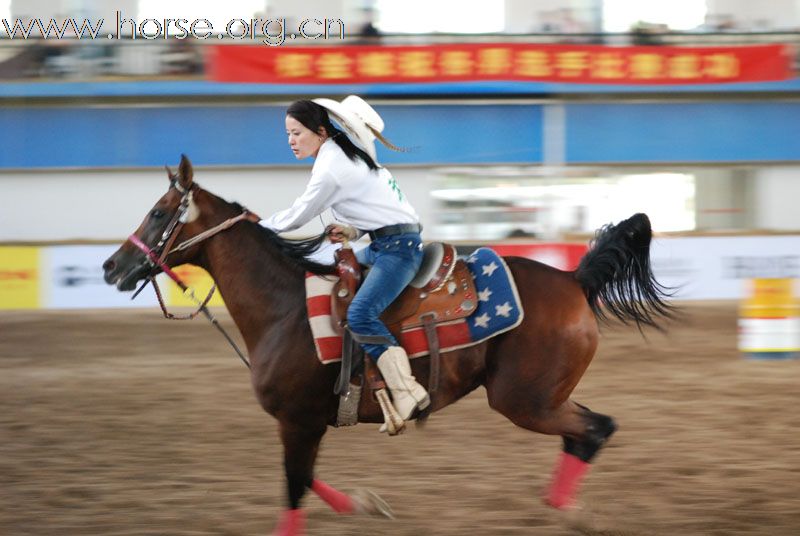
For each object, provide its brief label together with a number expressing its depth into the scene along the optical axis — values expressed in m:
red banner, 33.87
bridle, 9.73
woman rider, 9.30
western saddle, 9.48
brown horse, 9.53
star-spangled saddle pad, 9.46
